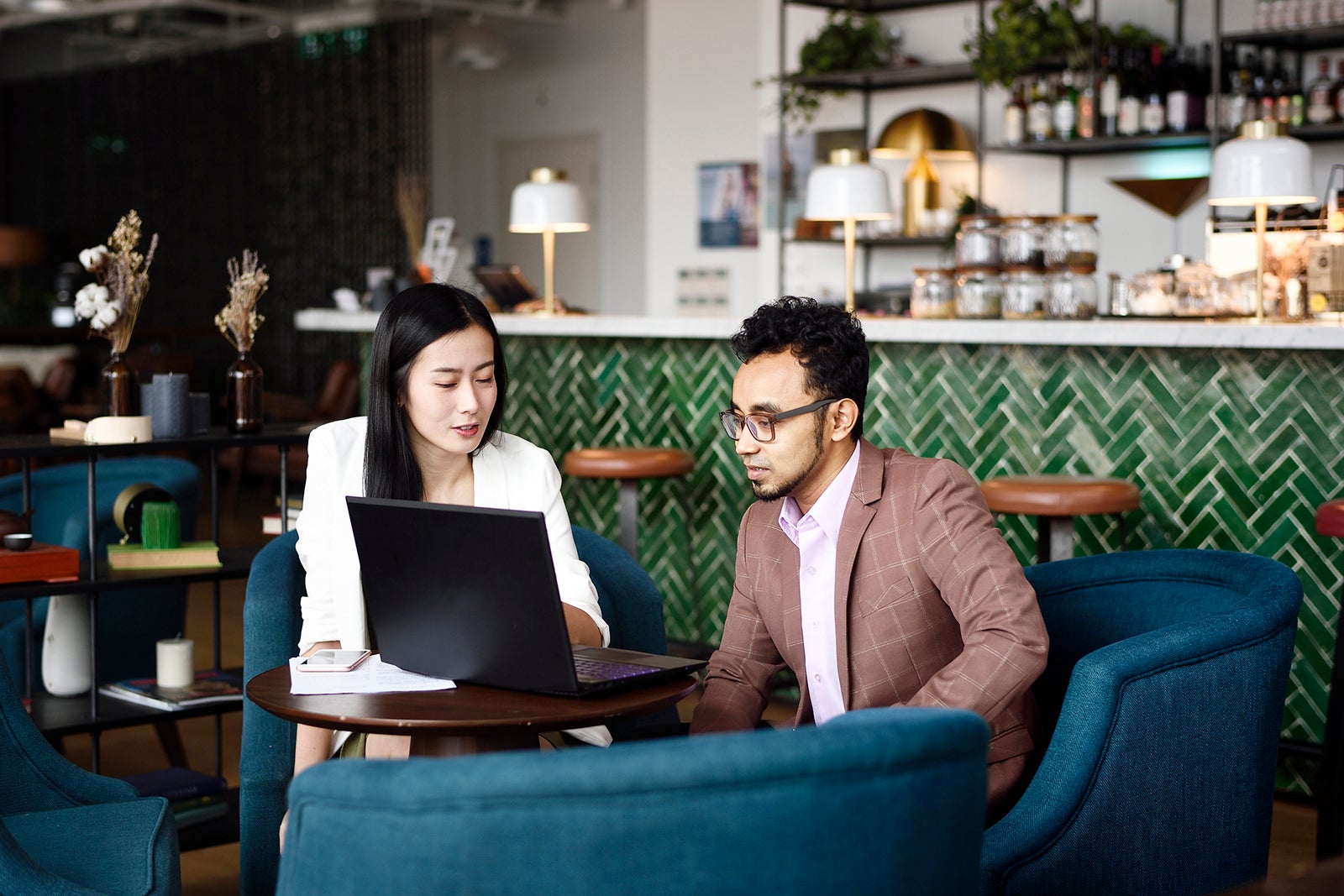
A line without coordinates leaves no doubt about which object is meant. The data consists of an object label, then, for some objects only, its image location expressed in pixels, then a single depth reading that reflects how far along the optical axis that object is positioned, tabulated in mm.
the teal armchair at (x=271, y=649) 2545
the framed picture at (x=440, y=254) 6578
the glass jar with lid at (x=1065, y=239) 4656
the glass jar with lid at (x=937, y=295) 4883
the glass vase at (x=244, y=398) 3525
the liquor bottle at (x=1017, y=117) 6688
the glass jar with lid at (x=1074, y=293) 4609
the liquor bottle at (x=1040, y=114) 6562
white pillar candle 3424
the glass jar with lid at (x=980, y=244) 4695
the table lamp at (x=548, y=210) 5812
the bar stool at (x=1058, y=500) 3754
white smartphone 2135
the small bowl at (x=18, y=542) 3111
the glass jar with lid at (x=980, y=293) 4660
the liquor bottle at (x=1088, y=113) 6422
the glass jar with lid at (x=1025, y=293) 4652
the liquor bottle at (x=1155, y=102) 6234
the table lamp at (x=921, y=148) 6977
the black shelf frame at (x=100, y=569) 3143
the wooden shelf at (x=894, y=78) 6941
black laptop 1823
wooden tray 3078
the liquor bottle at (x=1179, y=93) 6176
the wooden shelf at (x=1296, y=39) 5793
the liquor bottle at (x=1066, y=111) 6473
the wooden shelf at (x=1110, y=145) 6211
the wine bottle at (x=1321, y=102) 5898
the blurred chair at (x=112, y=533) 3783
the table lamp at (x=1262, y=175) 4113
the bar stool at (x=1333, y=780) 2934
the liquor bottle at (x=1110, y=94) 6336
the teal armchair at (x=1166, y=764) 1928
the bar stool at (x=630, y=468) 4699
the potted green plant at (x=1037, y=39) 6355
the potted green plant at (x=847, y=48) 7215
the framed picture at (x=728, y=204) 8539
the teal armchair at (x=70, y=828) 2055
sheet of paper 2002
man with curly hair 2082
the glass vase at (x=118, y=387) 3359
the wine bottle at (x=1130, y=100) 6301
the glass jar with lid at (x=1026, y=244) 4660
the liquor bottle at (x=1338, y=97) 5879
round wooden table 1816
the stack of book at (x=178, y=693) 3326
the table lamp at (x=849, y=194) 5059
